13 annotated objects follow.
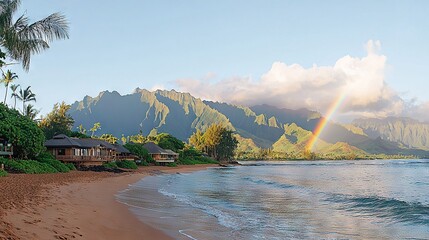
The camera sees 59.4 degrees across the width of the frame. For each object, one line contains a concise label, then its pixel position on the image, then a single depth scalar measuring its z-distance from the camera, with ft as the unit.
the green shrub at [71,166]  138.16
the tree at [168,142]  327.47
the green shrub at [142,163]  235.81
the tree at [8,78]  207.43
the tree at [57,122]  236.84
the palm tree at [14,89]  236.43
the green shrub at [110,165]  169.17
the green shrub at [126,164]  192.63
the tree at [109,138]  312.25
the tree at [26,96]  238.78
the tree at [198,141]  462.56
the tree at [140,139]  360.07
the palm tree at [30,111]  227.40
